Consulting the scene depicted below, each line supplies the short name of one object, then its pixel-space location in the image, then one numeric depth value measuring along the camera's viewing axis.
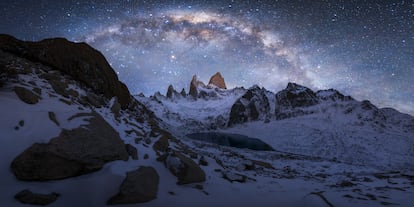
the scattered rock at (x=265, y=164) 17.27
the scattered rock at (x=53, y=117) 9.38
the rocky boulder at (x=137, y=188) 7.13
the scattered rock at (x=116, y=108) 16.11
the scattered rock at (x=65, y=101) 11.99
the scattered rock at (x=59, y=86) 13.16
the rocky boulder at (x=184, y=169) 9.15
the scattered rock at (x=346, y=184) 12.02
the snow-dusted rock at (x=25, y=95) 10.38
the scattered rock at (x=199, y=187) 8.92
